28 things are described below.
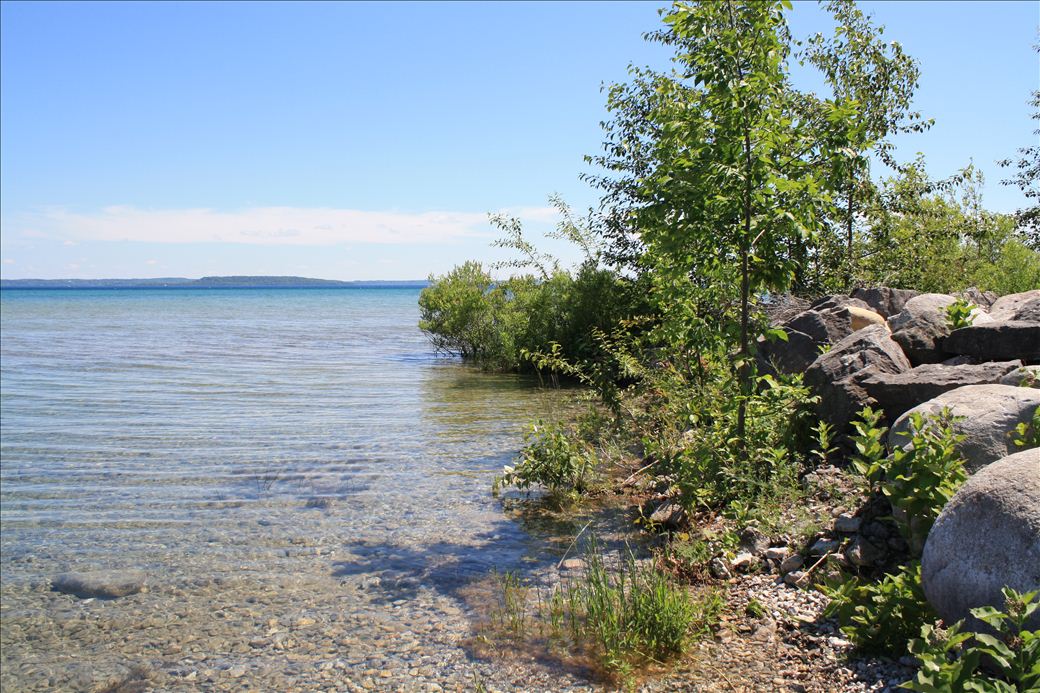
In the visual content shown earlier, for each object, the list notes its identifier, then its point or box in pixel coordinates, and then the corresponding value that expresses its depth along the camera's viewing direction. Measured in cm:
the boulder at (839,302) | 1130
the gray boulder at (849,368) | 838
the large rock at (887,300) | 1136
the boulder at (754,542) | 721
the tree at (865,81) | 1555
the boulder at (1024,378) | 701
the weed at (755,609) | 614
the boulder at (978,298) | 1137
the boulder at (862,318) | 1057
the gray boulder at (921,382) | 762
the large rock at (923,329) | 927
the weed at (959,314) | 920
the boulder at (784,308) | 1271
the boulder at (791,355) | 1027
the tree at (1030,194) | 1773
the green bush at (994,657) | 387
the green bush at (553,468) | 1030
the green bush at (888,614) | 518
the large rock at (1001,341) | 828
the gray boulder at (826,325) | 1025
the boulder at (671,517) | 863
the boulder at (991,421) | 601
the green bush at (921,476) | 543
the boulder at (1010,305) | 959
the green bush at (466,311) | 2700
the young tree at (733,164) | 775
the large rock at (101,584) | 781
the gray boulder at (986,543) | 448
